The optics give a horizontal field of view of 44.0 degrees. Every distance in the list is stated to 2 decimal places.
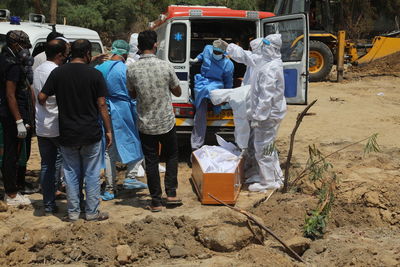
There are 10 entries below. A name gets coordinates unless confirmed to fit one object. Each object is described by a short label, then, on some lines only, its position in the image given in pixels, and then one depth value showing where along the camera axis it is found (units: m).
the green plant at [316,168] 4.92
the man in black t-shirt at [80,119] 4.27
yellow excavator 14.89
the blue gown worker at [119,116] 5.15
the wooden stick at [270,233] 4.02
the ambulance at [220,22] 6.73
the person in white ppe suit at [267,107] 5.44
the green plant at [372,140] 4.74
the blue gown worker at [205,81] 6.54
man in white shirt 4.46
